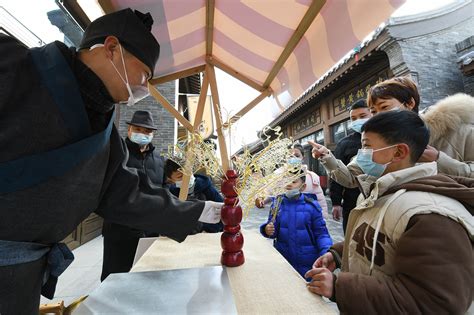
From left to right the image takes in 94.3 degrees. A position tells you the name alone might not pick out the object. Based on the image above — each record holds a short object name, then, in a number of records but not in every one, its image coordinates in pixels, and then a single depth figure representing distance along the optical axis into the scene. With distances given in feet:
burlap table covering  2.60
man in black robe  2.54
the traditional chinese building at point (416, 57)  17.98
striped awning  4.65
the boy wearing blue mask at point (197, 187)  7.57
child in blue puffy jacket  6.45
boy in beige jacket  2.19
